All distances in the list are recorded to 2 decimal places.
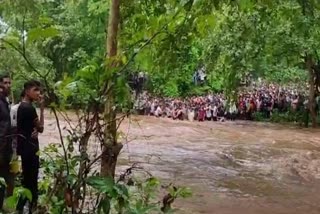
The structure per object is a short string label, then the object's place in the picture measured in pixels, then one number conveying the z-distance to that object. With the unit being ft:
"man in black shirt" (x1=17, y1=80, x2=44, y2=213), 19.11
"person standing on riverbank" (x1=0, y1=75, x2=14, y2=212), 19.58
